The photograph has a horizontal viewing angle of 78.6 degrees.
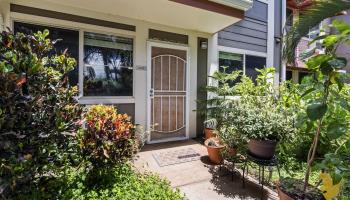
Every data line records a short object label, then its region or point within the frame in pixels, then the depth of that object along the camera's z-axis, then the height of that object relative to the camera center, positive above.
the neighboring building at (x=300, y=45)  8.68 +2.57
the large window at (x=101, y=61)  4.20 +0.79
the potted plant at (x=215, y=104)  4.74 -0.14
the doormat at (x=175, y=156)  4.06 -1.18
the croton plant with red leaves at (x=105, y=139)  2.64 -0.52
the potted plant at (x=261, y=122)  3.07 -0.35
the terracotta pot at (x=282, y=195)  2.32 -1.07
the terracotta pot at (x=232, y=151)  3.60 -0.90
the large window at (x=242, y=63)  6.22 +1.11
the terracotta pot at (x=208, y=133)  5.03 -0.83
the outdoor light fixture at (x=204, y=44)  5.65 +1.43
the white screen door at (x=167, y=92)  5.07 +0.16
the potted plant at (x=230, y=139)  3.51 -0.68
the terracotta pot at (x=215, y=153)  3.94 -1.02
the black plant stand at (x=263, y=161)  3.02 -0.90
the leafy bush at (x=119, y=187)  2.44 -1.09
